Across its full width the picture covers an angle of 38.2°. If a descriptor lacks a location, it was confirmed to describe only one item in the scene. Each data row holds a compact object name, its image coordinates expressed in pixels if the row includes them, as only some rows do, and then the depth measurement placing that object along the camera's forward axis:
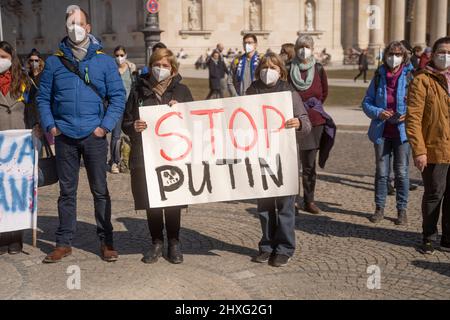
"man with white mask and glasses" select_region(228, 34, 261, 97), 9.52
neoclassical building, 46.41
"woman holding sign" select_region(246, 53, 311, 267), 5.75
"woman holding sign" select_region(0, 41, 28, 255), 6.20
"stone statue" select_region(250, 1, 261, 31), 49.00
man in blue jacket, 5.72
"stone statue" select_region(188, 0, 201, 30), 46.53
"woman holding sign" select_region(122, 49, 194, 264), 5.73
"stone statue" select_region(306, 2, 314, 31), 51.69
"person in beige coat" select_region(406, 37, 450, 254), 5.98
